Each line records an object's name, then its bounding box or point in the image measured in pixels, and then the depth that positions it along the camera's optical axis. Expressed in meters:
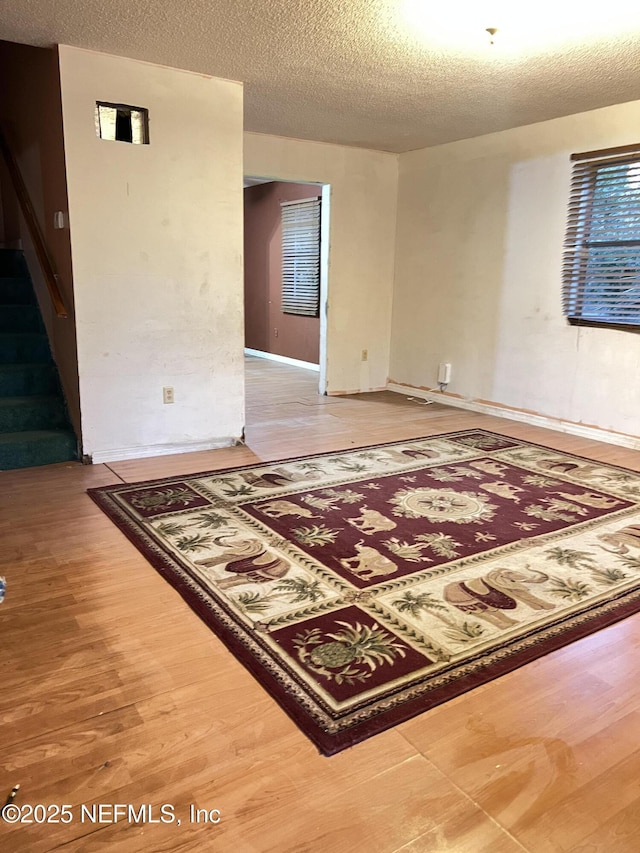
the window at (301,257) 7.82
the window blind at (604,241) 4.41
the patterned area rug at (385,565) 1.91
